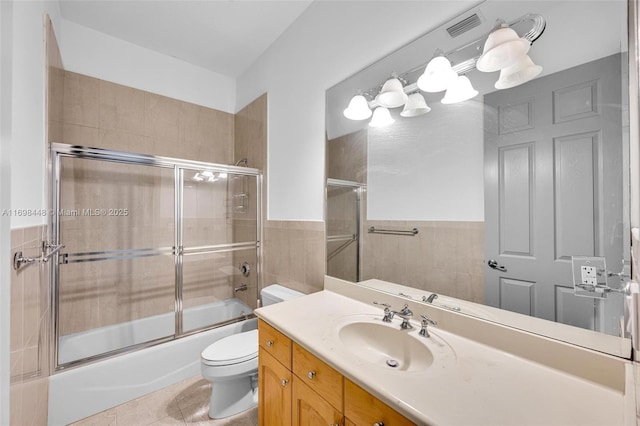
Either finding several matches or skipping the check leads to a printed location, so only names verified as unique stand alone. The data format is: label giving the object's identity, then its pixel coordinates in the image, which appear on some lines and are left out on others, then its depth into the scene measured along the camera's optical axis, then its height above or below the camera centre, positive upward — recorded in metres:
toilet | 1.48 -0.94
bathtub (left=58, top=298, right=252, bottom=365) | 1.79 -0.94
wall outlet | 0.75 -0.19
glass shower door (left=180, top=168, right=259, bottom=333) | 2.19 -0.30
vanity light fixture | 0.87 +0.59
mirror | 0.73 +0.14
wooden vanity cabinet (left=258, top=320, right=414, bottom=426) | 0.74 -0.63
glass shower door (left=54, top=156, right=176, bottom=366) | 1.82 -0.33
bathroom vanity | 0.62 -0.48
